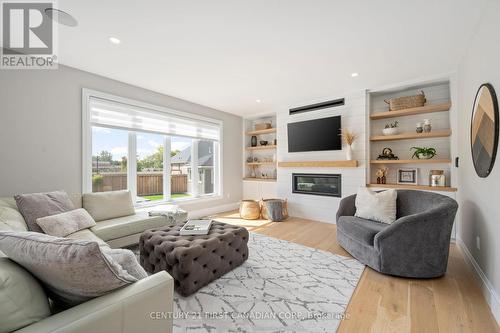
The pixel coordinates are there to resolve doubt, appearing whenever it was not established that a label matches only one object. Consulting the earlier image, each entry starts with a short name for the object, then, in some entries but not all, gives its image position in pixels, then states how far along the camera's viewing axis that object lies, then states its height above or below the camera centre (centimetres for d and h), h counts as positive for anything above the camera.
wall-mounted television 422 +71
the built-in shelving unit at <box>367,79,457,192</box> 341 +55
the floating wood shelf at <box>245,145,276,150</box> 538 +56
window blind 335 +92
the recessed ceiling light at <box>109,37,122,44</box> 233 +145
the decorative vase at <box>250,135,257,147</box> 586 +77
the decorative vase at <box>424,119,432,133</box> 347 +68
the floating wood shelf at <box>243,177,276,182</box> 535 -28
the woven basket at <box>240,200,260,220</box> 457 -90
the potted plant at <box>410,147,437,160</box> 348 +24
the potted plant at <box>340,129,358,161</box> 400 +53
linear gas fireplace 425 -33
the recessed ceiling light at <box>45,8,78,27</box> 193 +145
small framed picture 370 -15
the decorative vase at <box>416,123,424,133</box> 358 +67
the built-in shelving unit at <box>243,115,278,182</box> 566 +44
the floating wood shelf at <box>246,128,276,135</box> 541 +98
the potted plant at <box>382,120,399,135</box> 374 +70
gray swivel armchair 210 -78
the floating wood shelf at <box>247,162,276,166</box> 550 +15
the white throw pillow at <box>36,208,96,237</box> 217 -57
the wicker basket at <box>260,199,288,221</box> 453 -88
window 335 +37
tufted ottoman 185 -82
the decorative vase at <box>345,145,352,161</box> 401 +29
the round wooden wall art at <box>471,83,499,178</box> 171 +34
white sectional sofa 75 -56
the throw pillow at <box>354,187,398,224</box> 266 -50
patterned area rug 157 -114
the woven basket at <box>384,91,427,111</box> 350 +112
